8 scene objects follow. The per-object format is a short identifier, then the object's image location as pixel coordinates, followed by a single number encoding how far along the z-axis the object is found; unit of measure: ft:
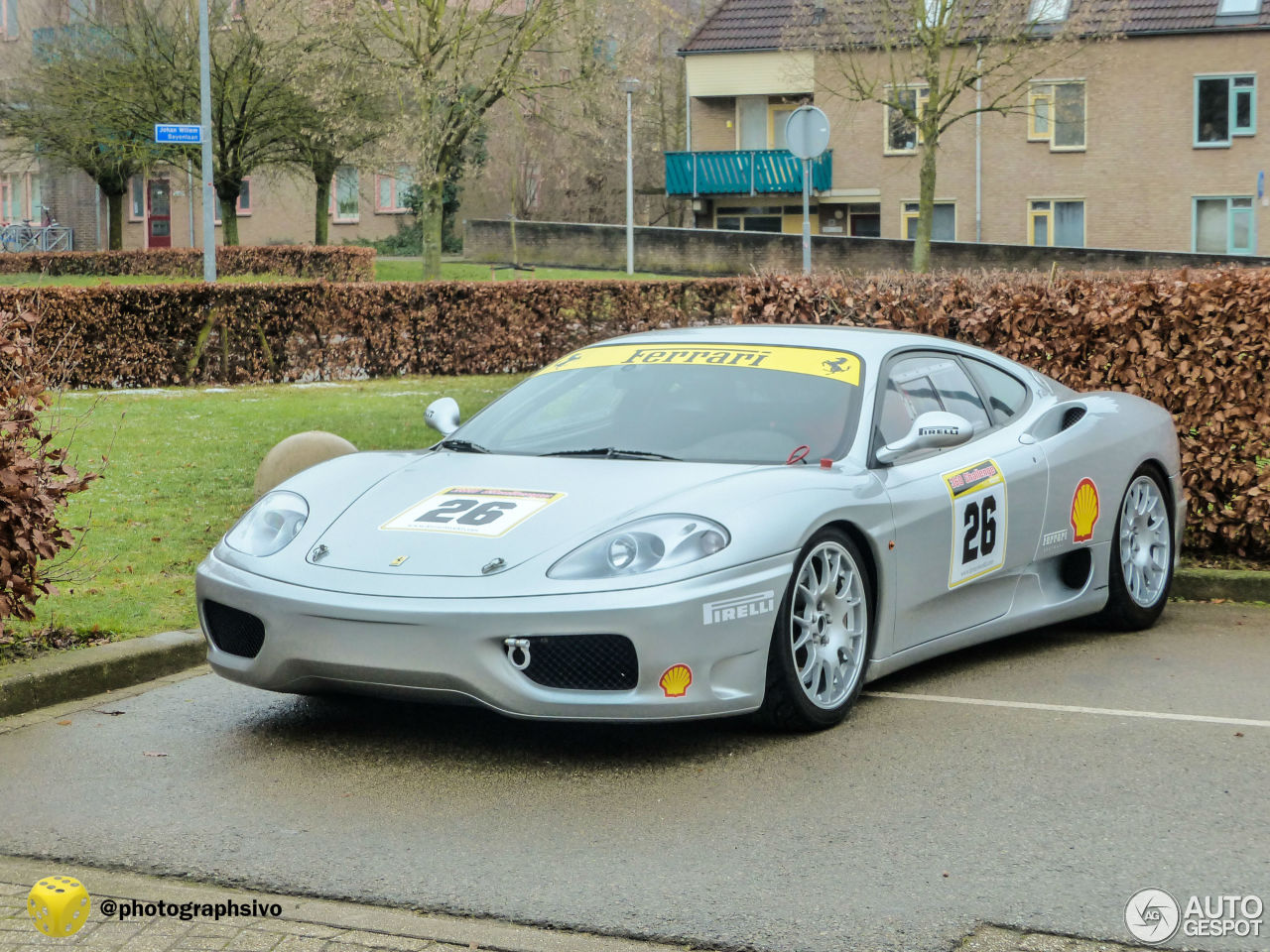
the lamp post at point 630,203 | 126.00
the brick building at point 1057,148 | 135.03
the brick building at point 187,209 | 186.39
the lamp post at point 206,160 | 83.20
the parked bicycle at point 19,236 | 185.40
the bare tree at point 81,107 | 127.34
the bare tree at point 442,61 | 113.29
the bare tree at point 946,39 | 115.96
